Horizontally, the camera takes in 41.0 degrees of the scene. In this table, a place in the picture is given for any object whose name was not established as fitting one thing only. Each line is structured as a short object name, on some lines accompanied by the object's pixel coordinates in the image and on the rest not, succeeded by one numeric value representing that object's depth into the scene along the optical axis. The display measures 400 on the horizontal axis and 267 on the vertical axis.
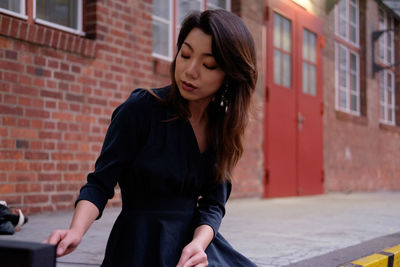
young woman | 1.67
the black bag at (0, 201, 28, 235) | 3.43
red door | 8.18
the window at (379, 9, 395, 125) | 13.32
